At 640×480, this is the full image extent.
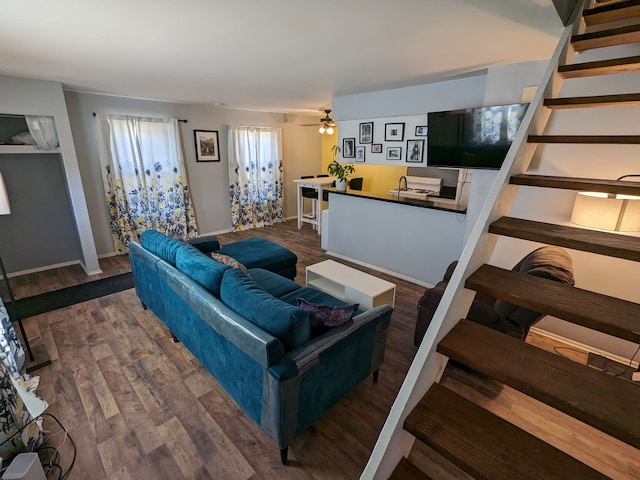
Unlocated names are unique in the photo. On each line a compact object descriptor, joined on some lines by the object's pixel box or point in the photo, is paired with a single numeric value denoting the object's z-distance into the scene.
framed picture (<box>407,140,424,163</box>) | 3.52
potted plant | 4.29
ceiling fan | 5.09
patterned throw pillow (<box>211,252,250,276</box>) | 2.46
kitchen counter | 3.35
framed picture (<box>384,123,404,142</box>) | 3.64
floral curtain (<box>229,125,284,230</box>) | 5.61
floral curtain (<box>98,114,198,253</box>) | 4.25
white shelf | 3.22
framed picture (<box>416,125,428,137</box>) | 3.42
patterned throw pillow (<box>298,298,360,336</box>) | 1.73
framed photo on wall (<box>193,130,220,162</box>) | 5.18
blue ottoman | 3.29
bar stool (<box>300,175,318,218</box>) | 5.89
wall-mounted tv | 2.66
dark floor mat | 3.13
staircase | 0.75
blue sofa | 1.50
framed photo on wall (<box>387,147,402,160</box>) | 3.74
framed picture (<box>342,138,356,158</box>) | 4.21
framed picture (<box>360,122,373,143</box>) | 3.95
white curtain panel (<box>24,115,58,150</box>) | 3.29
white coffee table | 2.69
